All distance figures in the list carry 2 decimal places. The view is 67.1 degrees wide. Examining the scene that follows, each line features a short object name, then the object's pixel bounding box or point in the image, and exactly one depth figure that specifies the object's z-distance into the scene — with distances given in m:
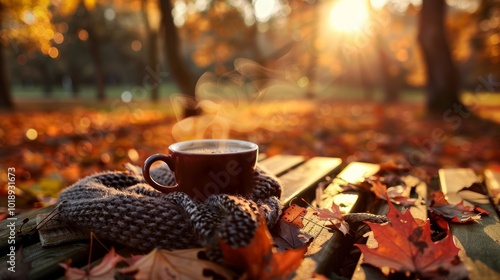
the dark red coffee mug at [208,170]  0.36
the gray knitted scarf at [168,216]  0.30
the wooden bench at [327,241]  0.30
